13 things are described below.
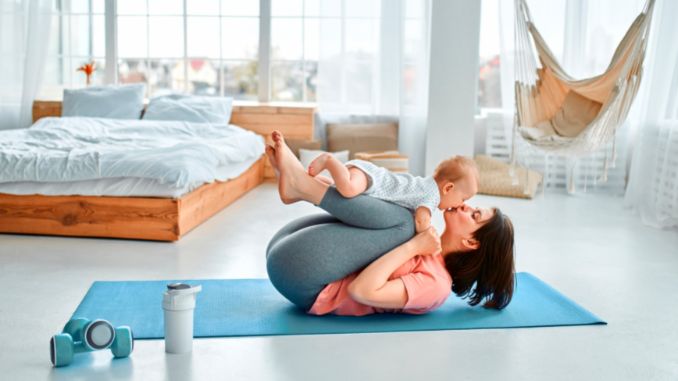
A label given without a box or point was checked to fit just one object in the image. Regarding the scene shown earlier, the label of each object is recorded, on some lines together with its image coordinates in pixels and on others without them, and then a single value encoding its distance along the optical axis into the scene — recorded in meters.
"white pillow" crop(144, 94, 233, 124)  6.70
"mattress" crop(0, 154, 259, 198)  4.46
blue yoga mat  3.05
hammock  4.77
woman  3.06
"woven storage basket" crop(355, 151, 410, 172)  6.66
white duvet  4.47
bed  4.46
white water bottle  2.69
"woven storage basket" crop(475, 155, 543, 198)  6.47
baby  3.13
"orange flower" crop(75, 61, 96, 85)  7.34
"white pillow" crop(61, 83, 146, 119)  6.87
